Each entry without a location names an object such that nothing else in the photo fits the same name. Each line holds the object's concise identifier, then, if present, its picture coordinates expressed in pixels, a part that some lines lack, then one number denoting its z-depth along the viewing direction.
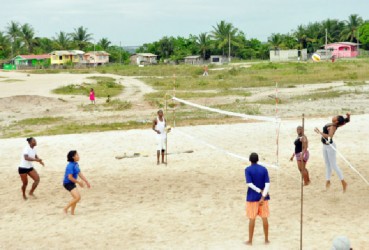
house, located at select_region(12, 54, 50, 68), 86.00
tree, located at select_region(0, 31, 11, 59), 92.94
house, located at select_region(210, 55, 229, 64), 91.06
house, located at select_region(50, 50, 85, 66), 88.44
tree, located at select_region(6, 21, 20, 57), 96.21
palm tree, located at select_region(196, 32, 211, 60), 95.31
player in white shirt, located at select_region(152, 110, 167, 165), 13.26
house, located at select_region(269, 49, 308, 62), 84.06
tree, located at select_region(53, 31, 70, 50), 97.50
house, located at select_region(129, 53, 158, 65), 93.31
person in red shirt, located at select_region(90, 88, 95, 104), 29.03
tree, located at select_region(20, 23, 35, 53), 97.05
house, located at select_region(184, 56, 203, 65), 89.84
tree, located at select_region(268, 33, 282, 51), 94.38
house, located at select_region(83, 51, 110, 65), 91.75
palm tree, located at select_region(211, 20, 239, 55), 94.06
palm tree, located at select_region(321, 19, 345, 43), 97.38
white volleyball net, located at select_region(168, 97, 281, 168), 14.71
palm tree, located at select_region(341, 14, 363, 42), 97.69
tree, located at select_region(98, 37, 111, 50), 108.94
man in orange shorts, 7.71
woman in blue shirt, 9.30
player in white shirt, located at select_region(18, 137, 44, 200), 10.47
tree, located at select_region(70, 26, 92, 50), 101.69
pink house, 88.31
